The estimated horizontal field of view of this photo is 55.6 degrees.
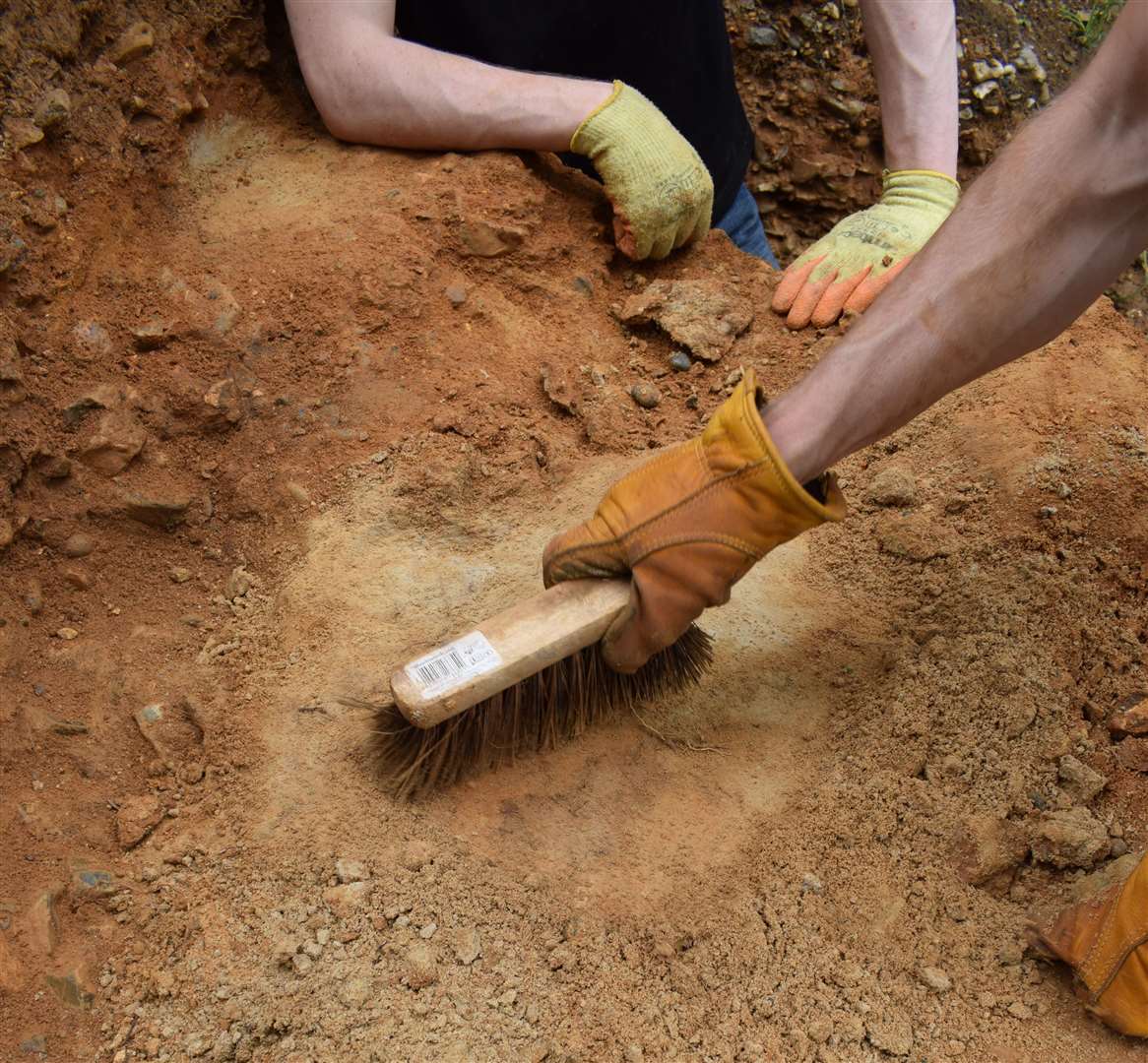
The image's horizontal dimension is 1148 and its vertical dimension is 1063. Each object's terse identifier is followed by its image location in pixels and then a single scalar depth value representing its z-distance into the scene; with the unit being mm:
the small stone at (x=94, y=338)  2145
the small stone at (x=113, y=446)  2074
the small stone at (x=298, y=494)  2207
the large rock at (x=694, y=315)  2549
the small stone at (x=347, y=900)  1662
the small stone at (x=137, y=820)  1731
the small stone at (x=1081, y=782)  1724
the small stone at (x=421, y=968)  1590
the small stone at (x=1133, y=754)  1762
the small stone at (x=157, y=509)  2088
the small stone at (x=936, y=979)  1572
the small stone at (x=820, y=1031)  1531
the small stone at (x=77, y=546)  2039
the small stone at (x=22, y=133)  2123
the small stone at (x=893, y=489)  2277
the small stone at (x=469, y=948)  1631
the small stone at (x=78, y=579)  2018
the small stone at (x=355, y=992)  1562
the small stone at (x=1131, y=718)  1793
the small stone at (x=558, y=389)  2410
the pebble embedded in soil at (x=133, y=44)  2406
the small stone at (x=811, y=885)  1704
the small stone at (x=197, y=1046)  1505
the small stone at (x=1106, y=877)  1609
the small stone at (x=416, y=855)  1736
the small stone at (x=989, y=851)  1679
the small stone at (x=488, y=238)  2508
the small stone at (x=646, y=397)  2477
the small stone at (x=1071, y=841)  1659
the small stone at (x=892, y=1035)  1511
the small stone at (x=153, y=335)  2201
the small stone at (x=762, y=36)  3863
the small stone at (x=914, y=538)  2172
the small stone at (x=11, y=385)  1978
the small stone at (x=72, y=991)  1550
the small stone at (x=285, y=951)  1600
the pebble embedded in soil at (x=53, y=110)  2182
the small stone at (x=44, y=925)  1584
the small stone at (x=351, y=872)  1699
